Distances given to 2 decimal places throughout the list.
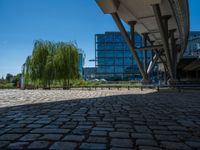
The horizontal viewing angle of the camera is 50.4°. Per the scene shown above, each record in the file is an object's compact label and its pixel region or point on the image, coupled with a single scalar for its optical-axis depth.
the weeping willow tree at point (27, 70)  25.52
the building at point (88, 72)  91.12
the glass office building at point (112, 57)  82.00
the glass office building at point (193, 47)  51.62
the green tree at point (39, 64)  24.86
